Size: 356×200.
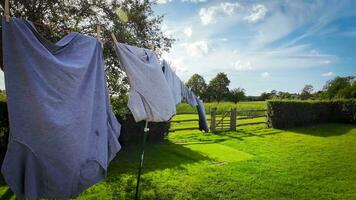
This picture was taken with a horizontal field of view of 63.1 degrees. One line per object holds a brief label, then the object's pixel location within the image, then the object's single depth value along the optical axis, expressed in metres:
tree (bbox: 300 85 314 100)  98.06
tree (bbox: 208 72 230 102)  68.62
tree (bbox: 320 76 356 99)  70.46
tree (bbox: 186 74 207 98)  71.81
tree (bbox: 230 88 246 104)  66.86
